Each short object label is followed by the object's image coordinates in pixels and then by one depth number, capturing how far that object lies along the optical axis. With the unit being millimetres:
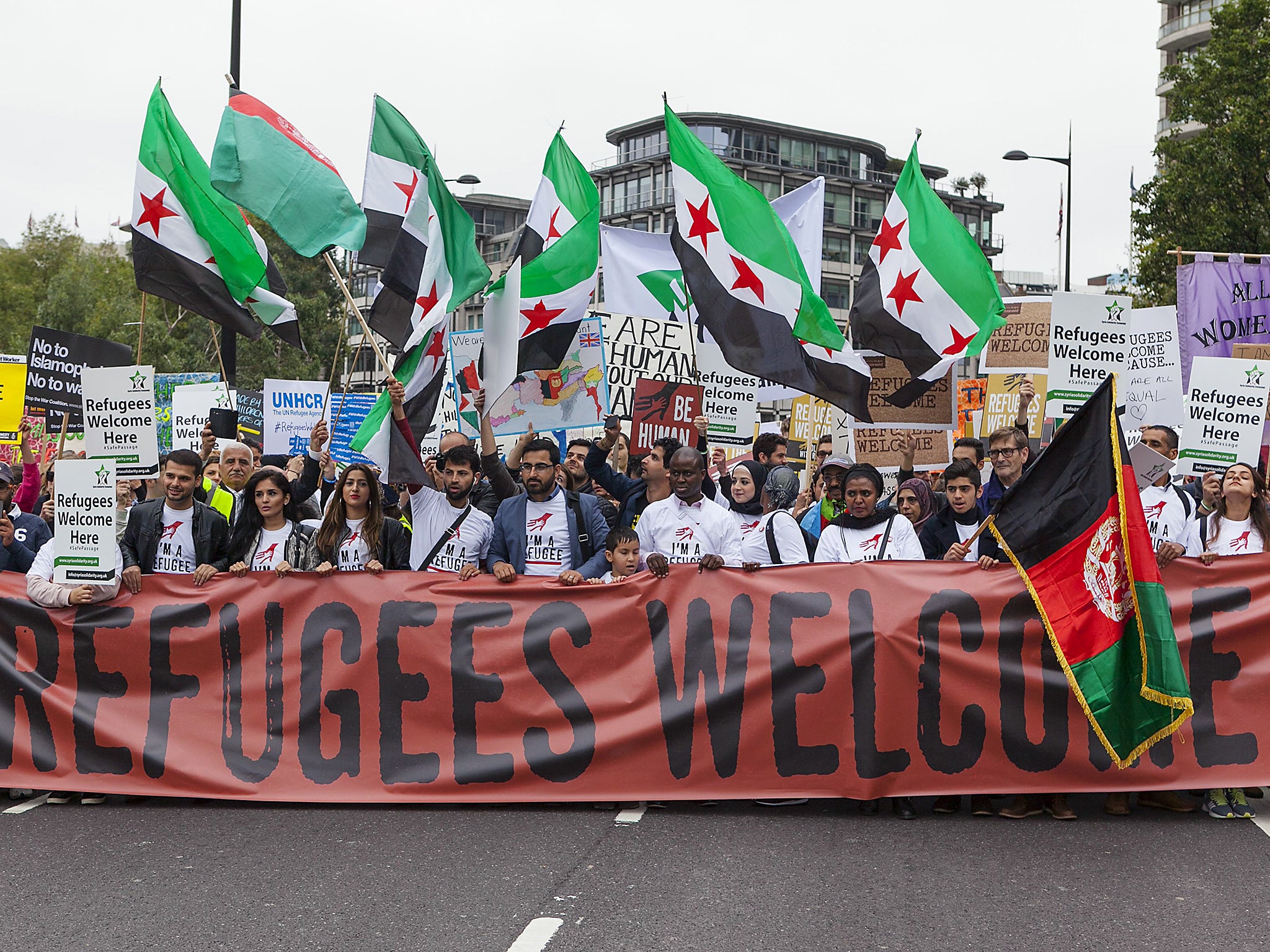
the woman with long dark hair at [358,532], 7172
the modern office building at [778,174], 81938
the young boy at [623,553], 7059
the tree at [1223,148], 19797
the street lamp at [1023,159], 26094
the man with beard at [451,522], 7488
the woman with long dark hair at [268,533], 7258
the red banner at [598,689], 6539
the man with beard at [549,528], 7312
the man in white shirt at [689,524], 7273
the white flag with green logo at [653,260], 11531
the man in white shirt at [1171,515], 7746
